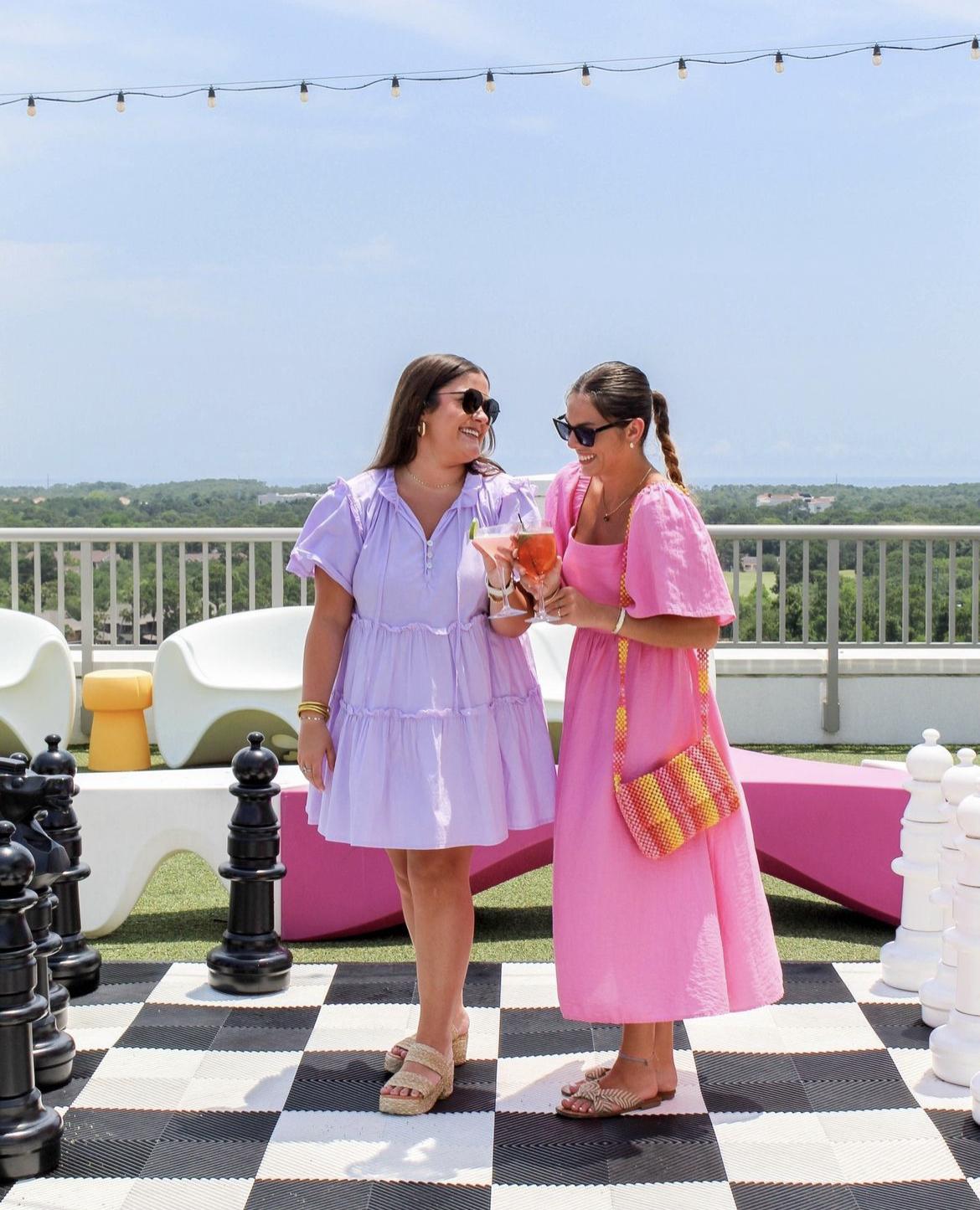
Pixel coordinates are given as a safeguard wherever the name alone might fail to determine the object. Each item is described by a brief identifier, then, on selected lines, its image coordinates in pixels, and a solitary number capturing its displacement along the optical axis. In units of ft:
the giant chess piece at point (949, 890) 10.65
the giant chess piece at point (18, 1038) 8.45
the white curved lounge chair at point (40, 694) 21.99
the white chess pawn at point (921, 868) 11.51
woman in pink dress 8.92
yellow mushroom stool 23.26
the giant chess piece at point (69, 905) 11.59
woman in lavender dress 9.30
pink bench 13.10
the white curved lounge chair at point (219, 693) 21.58
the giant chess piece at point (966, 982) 9.55
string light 28.04
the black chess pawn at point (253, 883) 11.71
